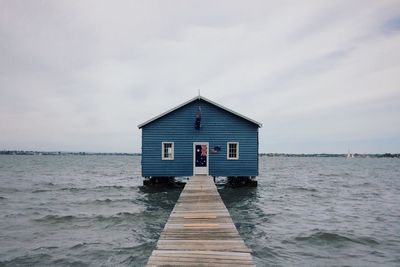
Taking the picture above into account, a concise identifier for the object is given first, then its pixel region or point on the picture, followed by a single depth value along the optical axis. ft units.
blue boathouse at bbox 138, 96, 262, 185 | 75.87
